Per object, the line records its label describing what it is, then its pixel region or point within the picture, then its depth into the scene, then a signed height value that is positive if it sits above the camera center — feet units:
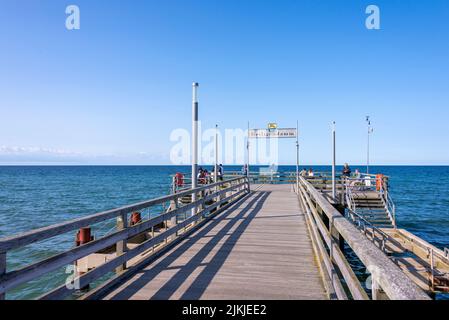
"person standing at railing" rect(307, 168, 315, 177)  84.25 -3.26
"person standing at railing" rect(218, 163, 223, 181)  73.78 -2.99
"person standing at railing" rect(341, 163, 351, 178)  73.59 -2.26
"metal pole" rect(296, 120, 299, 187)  70.27 +2.52
